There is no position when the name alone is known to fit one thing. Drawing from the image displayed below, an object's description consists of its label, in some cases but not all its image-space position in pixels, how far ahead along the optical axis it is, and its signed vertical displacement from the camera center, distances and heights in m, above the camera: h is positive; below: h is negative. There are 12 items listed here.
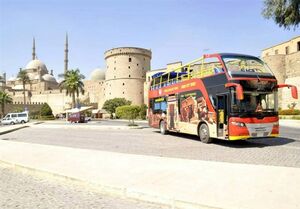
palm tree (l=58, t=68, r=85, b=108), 62.97 +6.20
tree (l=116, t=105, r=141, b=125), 31.86 +0.05
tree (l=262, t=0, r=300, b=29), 14.69 +4.72
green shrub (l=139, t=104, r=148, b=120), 56.05 -0.81
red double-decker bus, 12.00 +0.50
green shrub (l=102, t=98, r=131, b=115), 77.56 +2.14
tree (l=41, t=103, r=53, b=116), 71.15 +0.27
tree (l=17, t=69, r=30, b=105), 91.06 +10.65
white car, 49.35 -0.88
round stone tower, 87.62 +10.77
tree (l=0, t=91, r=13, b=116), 81.38 +3.29
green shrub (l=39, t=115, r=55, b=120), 64.81 -1.02
